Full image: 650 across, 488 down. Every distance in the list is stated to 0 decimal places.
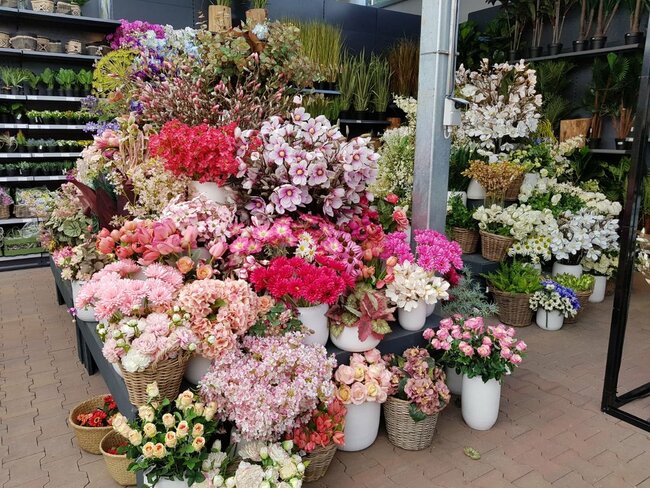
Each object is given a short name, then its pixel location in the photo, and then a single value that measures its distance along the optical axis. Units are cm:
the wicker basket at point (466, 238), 471
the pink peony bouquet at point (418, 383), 244
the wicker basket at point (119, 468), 228
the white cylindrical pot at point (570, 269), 460
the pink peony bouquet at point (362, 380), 238
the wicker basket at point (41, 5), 610
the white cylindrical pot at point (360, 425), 247
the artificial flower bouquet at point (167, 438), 186
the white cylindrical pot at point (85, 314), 286
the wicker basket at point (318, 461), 220
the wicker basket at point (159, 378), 197
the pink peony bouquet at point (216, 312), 202
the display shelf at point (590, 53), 615
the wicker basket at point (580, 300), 432
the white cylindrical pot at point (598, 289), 485
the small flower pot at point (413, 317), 272
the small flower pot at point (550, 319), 412
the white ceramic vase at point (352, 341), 248
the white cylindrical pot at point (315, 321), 238
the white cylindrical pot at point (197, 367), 221
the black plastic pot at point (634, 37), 607
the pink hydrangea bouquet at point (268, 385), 197
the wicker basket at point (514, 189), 458
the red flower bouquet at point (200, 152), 252
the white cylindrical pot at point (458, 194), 480
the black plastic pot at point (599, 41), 645
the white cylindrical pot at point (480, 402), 266
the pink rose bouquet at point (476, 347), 258
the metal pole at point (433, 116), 308
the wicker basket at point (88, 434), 253
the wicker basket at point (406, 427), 250
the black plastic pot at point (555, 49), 685
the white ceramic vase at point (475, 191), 481
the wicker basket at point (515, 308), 420
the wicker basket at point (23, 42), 607
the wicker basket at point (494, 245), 441
